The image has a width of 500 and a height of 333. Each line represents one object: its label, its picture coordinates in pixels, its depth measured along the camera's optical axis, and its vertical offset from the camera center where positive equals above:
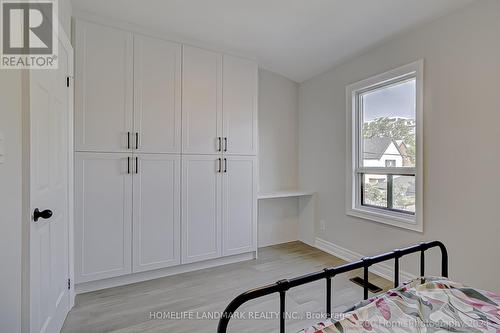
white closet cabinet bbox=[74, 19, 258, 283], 2.27 +0.12
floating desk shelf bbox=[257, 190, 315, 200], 3.26 -0.38
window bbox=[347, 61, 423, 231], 2.38 +0.20
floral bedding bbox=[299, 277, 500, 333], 0.88 -0.55
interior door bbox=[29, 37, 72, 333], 1.28 -0.18
